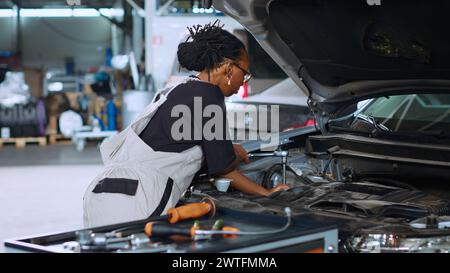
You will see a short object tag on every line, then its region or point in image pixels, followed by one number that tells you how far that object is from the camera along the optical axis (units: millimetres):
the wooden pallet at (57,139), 12789
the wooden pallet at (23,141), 12359
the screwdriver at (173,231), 2308
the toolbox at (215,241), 2197
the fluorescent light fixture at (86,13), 15711
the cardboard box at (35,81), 13194
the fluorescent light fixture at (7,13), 15586
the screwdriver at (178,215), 2436
